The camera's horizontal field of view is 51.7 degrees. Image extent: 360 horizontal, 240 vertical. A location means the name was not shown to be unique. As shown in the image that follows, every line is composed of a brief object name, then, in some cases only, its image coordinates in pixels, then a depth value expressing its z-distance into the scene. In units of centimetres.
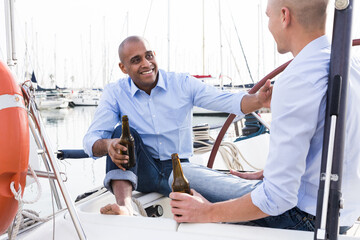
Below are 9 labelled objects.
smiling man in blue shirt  225
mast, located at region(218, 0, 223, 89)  1462
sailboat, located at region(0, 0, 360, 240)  119
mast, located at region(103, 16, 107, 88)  2454
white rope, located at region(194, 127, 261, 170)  322
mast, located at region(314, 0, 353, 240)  90
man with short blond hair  104
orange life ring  116
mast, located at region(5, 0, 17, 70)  189
